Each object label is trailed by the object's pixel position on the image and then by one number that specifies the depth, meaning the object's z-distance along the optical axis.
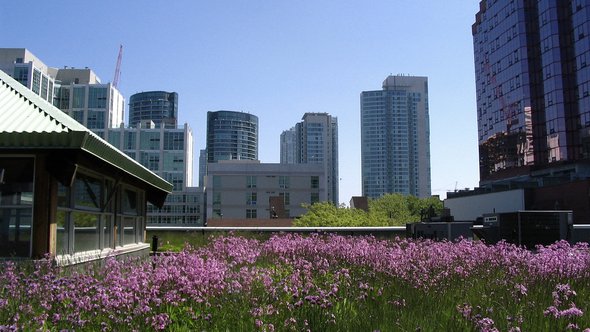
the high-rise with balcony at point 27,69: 155.12
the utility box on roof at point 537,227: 18.98
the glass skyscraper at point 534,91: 77.88
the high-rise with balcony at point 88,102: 166.88
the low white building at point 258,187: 117.31
